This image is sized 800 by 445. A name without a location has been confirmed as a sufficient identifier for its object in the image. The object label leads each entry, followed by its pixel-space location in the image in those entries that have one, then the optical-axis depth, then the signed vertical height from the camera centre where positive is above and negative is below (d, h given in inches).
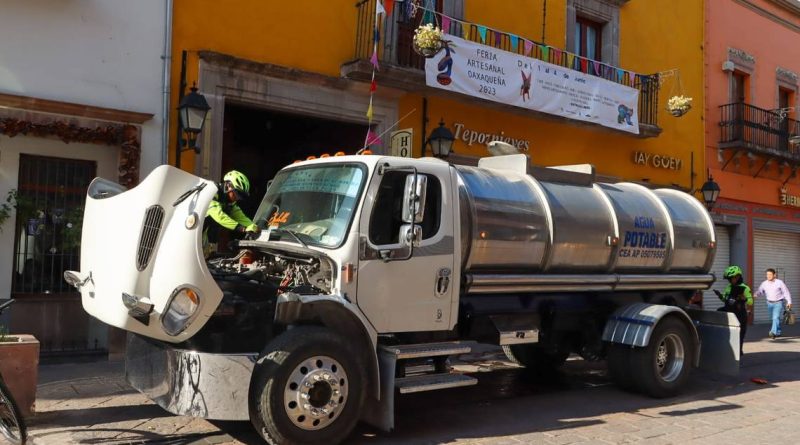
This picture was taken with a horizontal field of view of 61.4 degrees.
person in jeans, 567.2 -30.0
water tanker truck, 191.2 -11.3
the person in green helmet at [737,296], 390.0 -20.5
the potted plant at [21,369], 223.8 -42.0
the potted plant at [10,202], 335.3 +20.5
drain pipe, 369.7 +96.0
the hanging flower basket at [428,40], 399.2 +127.2
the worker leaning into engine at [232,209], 233.6 +14.0
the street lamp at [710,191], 627.2 +64.6
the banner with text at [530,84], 452.8 +126.4
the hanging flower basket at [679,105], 575.8 +132.3
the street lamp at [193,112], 344.5 +70.1
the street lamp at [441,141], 425.7 +71.8
